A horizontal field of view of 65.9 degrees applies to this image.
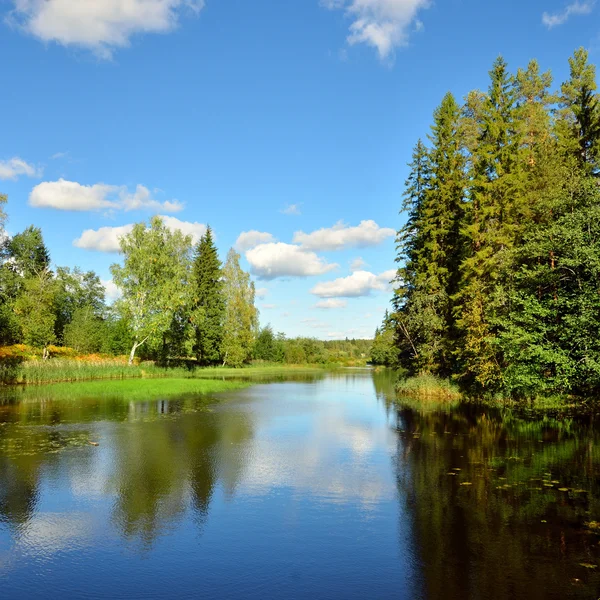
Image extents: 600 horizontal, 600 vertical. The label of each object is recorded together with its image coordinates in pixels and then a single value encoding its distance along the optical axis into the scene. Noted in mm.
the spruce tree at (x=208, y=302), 62562
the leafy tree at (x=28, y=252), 74500
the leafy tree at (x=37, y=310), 48719
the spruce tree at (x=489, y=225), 27625
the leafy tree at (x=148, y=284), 50156
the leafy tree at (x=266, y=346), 90938
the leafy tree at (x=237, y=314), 67938
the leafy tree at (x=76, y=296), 77375
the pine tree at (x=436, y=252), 34312
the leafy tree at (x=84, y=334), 62719
